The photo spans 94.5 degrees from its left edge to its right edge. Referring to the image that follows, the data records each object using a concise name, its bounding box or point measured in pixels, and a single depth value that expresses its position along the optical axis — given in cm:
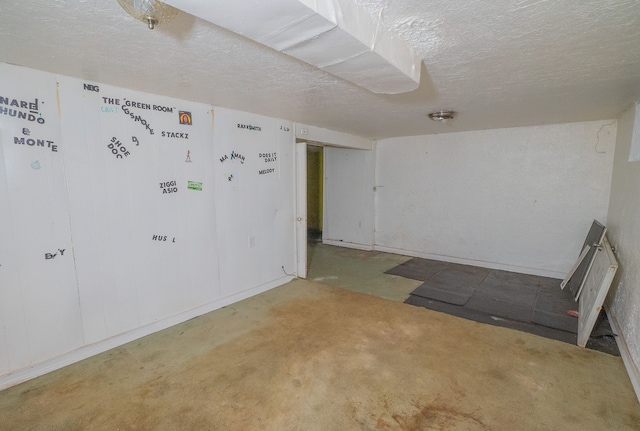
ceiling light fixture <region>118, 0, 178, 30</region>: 109
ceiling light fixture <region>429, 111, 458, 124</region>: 322
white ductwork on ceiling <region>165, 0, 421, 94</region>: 106
